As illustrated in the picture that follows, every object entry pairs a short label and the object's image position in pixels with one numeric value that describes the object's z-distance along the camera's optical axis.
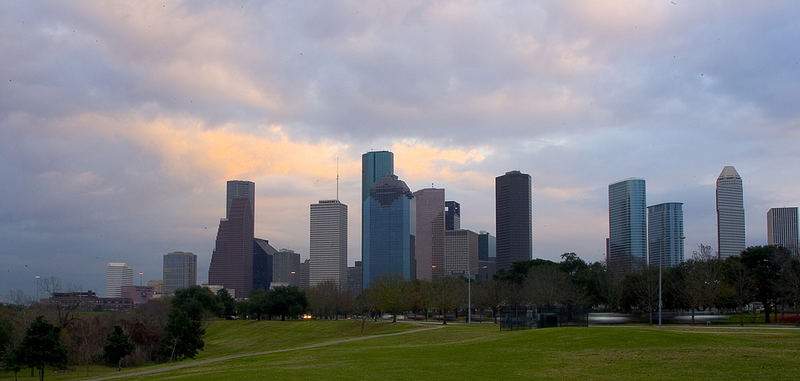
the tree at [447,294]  96.69
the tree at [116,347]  55.41
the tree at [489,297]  107.06
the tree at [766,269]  73.88
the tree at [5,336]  58.82
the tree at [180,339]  56.53
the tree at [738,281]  74.12
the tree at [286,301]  123.19
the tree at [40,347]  45.66
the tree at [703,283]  71.25
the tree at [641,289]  78.88
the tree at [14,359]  45.94
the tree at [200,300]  113.31
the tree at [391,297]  97.62
